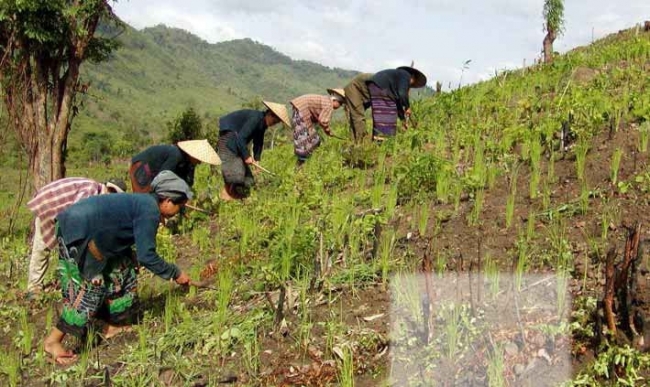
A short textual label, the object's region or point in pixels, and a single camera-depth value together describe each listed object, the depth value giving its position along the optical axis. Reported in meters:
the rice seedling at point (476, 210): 4.54
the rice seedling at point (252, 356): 3.32
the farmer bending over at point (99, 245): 3.94
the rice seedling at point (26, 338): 3.98
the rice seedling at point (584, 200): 4.22
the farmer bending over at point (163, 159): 5.93
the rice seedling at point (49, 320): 4.37
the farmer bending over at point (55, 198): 4.82
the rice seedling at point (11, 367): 3.59
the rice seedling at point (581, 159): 4.79
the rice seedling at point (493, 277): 3.33
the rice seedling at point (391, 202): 4.88
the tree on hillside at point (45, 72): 9.08
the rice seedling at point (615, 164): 4.47
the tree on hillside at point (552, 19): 28.57
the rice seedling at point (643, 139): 4.83
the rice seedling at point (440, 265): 3.63
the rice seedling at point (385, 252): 3.86
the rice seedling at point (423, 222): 4.49
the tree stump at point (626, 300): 2.71
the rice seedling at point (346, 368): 2.82
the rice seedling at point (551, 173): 4.99
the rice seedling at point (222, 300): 3.68
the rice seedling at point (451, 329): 2.92
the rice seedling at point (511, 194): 4.32
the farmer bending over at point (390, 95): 8.13
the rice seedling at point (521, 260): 3.34
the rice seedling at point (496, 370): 2.64
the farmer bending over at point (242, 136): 7.34
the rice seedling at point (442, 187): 5.12
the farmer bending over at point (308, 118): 8.12
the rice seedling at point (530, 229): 4.01
